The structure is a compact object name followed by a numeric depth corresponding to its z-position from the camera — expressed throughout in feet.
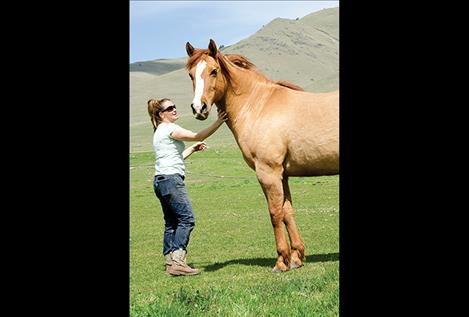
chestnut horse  22.81
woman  22.98
